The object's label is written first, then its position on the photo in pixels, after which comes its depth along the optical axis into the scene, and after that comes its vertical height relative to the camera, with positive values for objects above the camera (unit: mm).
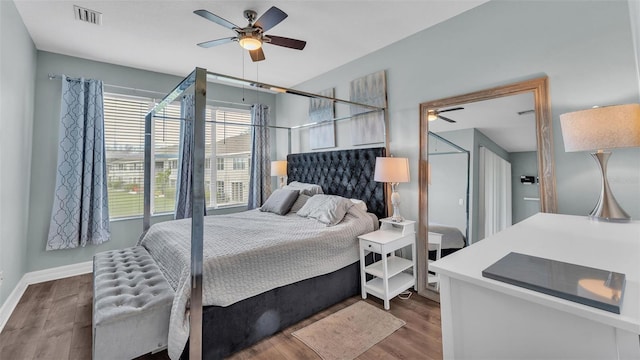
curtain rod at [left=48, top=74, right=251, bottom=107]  3147 +1327
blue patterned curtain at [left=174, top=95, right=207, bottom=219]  3850 +222
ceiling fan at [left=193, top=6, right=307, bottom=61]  1992 +1282
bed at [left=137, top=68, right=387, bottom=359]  1629 -793
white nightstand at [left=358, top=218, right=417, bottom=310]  2414 -793
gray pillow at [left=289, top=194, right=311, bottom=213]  3425 -230
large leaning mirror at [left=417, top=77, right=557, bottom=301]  2023 +183
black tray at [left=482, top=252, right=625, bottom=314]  654 -268
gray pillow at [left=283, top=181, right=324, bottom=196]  3590 -45
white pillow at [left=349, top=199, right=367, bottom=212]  3006 -210
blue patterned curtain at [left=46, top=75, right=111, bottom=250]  3125 +176
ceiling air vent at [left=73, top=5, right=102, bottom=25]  2350 +1568
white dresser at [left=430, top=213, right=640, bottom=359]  647 -357
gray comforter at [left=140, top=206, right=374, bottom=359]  1739 -550
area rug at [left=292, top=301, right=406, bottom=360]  1878 -1161
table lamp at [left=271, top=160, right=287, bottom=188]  4383 +294
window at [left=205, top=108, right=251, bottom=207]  4434 +580
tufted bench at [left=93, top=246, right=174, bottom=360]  1474 -756
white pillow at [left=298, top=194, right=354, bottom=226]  2757 -254
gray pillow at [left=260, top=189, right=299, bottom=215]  3371 -213
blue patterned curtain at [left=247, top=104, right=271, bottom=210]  4492 +431
